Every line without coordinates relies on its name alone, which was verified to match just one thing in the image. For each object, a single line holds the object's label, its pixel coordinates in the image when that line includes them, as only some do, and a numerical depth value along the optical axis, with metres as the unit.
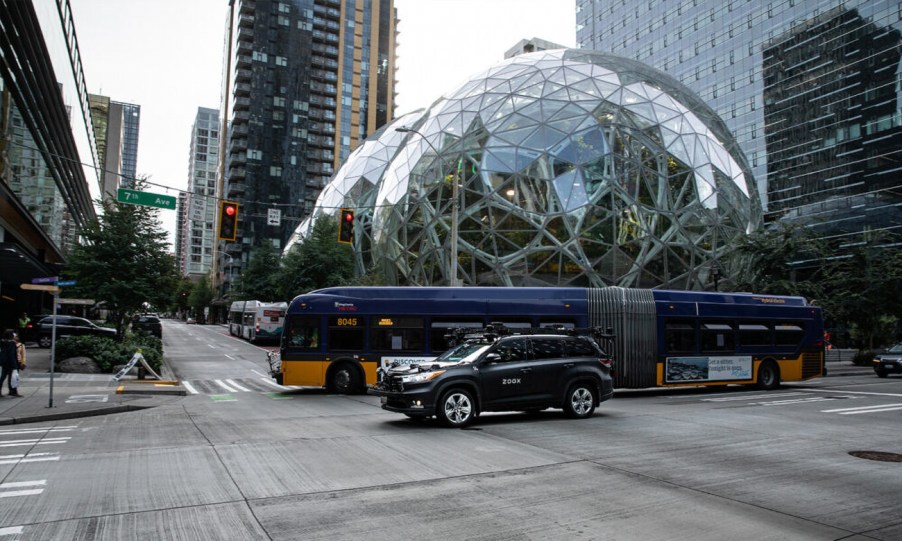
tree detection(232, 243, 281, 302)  56.88
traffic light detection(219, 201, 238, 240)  18.84
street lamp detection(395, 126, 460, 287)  22.11
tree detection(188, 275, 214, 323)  113.50
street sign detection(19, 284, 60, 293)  14.10
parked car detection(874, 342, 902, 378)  26.73
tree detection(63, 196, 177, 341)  25.73
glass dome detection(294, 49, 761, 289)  30.33
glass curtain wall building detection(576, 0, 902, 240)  55.44
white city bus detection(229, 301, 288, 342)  43.34
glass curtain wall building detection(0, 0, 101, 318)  22.44
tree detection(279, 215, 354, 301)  40.03
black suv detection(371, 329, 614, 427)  11.27
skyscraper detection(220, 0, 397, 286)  98.31
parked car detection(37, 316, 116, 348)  30.42
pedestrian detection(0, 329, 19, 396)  14.77
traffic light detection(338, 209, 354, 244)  21.89
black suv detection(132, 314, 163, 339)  36.97
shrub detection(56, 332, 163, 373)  22.76
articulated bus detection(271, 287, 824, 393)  17.70
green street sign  17.77
